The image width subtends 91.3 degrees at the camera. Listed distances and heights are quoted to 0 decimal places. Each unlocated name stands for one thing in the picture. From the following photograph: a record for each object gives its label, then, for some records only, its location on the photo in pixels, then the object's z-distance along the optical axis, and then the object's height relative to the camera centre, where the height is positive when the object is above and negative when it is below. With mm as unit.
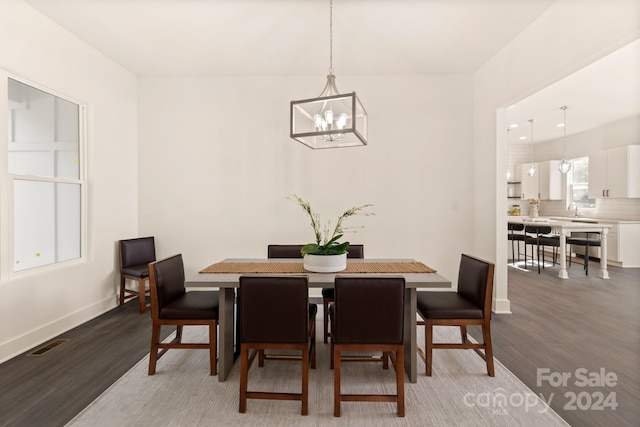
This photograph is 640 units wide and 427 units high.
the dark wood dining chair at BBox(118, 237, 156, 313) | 3479 -623
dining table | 2076 -477
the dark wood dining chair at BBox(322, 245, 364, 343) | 2715 -789
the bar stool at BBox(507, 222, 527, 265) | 6149 -390
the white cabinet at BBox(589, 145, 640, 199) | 5883 +783
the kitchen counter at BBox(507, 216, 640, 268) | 5766 -567
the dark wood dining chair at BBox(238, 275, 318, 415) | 1824 -636
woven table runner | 2387 -450
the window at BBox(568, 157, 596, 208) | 7156 +656
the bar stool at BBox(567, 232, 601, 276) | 5371 -528
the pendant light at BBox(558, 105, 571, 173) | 5566 +1003
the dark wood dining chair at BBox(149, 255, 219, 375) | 2203 -711
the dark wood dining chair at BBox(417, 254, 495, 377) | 2188 -702
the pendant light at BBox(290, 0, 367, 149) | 2082 +673
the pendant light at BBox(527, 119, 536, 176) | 7363 +1002
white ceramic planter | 2309 -382
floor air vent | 2590 -1174
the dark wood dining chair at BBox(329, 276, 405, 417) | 1797 -637
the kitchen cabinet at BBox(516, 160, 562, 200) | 7543 +760
